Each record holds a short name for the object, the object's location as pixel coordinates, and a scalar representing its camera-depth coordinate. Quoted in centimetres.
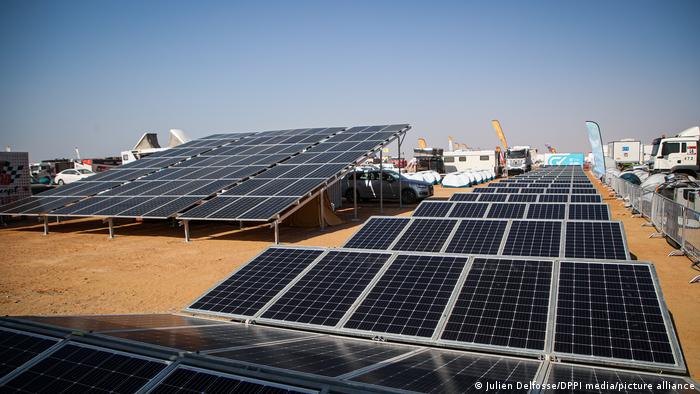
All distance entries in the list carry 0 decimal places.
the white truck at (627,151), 4837
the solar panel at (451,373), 307
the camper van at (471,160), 5062
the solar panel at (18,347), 316
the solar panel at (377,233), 838
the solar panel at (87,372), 294
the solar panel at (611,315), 401
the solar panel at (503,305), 438
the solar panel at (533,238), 775
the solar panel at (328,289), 519
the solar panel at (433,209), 1246
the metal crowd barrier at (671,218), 1142
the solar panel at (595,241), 732
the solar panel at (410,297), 479
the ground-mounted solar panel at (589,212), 1116
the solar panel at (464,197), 1677
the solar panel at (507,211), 1188
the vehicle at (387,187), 2734
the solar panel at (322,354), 330
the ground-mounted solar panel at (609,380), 330
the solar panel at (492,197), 1675
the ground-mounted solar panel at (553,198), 1601
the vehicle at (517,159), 5819
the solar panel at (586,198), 1588
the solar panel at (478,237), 810
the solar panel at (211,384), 282
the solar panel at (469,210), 1218
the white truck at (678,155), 2929
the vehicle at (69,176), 4378
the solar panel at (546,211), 1141
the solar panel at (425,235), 829
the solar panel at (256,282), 559
